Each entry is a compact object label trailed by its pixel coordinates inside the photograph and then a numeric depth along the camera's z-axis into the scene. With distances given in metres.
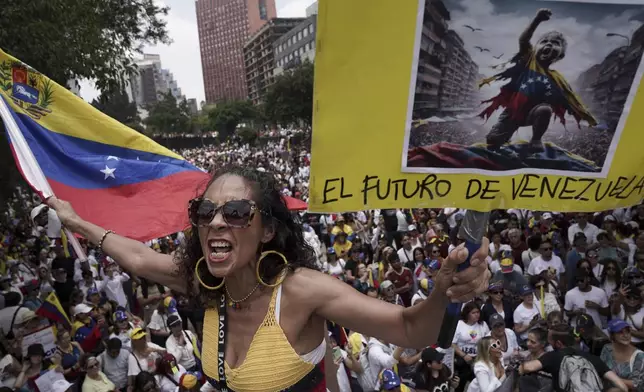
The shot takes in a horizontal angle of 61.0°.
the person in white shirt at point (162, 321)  6.57
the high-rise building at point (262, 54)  105.12
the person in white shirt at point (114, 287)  8.13
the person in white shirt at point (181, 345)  5.79
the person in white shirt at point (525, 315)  5.62
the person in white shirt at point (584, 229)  7.97
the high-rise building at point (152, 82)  151.12
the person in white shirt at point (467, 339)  5.26
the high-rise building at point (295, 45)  83.38
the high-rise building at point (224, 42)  151.12
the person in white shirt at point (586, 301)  5.80
